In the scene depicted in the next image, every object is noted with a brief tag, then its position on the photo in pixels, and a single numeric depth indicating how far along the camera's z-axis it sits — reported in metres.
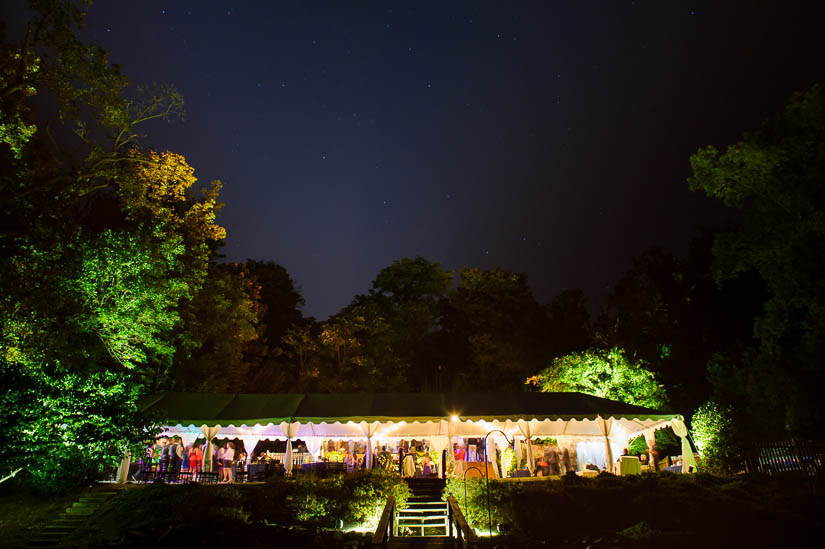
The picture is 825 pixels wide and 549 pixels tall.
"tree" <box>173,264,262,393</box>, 20.22
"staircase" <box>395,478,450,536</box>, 12.80
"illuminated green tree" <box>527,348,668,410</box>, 20.73
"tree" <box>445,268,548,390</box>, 30.83
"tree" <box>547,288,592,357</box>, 32.59
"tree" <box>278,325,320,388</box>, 26.34
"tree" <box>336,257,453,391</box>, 27.78
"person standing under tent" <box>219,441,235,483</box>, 16.08
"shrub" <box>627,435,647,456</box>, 22.22
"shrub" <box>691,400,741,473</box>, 15.31
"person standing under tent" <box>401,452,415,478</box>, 15.99
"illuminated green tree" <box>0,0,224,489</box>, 9.88
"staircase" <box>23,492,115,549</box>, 10.67
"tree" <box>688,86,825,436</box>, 14.03
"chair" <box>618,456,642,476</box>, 14.93
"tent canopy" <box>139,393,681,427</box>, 15.45
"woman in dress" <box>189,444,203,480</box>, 17.33
